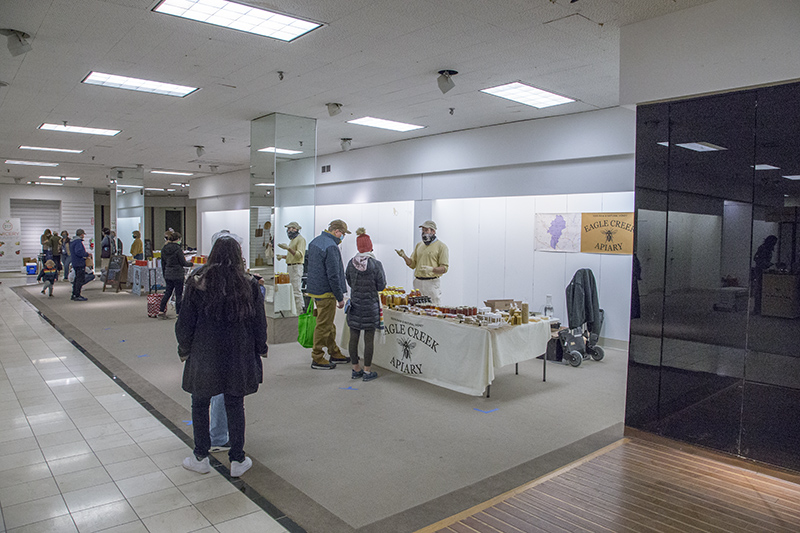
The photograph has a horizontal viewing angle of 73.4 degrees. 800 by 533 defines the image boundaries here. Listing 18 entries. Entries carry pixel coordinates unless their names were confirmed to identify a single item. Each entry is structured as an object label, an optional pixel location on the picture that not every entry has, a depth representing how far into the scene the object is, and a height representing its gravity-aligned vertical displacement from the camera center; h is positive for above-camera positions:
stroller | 7.16 -1.03
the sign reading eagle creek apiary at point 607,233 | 7.52 +0.16
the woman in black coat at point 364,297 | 5.88 -0.62
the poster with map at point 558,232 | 8.16 +0.17
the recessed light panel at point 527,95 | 6.38 +1.84
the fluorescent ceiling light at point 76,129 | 9.02 +1.88
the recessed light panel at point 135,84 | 6.20 +1.85
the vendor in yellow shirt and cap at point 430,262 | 7.58 -0.29
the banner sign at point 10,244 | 19.27 -0.25
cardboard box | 6.00 -0.70
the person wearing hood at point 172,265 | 9.59 -0.47
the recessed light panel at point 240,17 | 4.11 +1.79
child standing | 12.79 -0.84
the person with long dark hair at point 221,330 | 3.41 -0.59
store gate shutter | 20.14 +0.72
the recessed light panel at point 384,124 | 8.46 +1.91
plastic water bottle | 7.60 -0.92
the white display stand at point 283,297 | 7.89 -0.84
